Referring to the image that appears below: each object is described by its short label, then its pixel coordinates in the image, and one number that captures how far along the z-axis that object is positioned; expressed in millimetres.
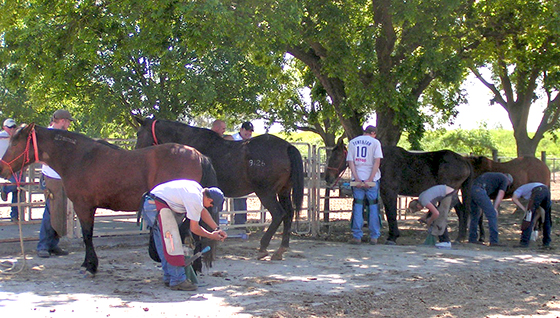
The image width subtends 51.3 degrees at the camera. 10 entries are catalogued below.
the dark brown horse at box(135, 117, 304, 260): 8625
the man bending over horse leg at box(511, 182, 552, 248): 9891
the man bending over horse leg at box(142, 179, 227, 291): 5766
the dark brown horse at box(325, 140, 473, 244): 10578
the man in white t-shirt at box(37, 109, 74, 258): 7879
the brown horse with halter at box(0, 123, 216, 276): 6969
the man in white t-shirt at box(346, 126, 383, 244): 9961
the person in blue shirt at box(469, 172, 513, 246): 10305
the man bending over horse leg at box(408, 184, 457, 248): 9703
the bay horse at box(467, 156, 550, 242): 13375
